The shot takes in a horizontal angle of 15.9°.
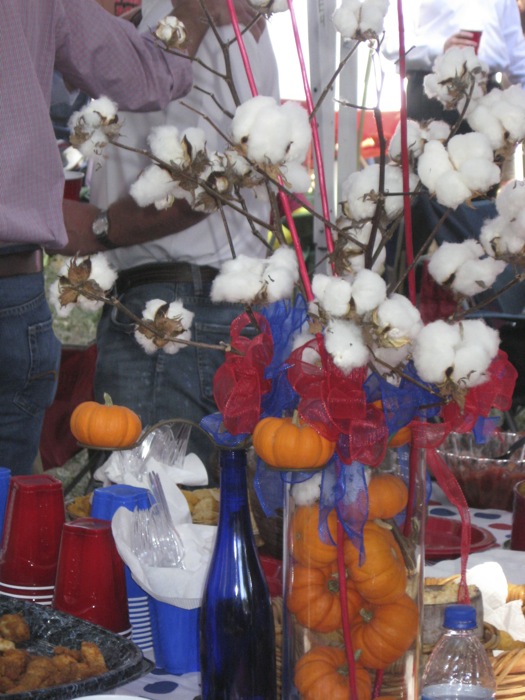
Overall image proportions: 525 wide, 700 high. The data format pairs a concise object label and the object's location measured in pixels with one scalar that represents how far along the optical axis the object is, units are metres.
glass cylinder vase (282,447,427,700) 1.71
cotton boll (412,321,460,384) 1.58
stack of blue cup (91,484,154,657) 2.01
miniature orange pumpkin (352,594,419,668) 1.72
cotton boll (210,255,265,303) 1.62
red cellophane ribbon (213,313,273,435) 1.75
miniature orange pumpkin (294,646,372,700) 1.72
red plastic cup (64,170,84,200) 4.49
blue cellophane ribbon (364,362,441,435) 1.68
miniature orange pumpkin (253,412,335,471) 1.66
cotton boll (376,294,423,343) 1.55
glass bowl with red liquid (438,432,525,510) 2.65
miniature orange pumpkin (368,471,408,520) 1.72
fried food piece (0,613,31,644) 1.92
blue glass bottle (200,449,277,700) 1.81
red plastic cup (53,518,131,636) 1.99
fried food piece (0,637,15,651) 1.87
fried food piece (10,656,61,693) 1.77
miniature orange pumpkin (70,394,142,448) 1.77
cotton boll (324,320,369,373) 1.57
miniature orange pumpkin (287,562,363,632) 1.72
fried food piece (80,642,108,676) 1.80
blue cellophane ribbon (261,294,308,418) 1.75
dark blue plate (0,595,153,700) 1.73
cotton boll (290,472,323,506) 1.73
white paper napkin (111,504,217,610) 1.94
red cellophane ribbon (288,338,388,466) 1.68
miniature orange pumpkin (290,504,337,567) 1.72
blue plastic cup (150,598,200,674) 1.95
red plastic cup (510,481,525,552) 2.36
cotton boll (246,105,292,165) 1.58
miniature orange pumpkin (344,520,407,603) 1.71
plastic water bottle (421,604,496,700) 1.80
